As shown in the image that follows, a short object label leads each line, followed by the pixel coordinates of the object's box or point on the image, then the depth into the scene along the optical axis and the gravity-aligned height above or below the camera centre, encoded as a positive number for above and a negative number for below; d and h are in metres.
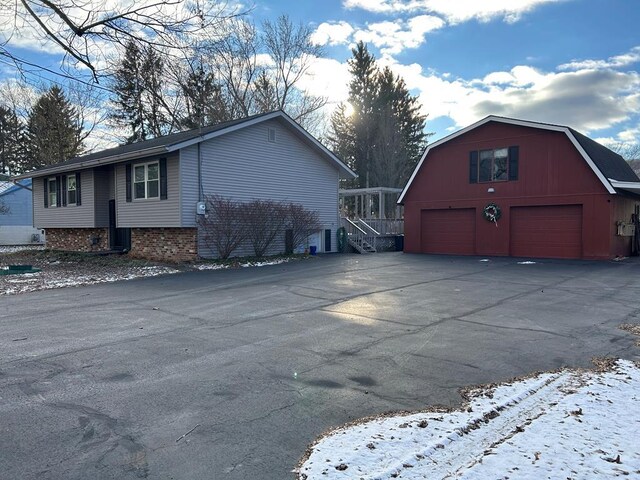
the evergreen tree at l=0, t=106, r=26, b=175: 35.58 +6.79
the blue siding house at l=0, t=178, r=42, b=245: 29.11 +0.37
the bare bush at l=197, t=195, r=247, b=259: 15.55 -0.12
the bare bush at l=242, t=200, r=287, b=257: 16.45 -0.02
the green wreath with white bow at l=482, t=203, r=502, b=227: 18.55 +0.30
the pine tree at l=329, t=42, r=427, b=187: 37.34 +8.18
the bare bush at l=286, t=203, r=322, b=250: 18.14 -0.04
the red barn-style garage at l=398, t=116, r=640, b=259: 16.36 +1.01
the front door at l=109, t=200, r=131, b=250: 18.73 -0.55
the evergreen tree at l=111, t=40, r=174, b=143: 28.31 +7.62
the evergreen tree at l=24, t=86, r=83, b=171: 31.81 +6.92
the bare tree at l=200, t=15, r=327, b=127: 29.97 +10.36
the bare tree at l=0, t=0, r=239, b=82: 7.73 +3.49
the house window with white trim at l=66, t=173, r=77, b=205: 19.93 +1.44
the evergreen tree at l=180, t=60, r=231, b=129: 29.62 +7.86
